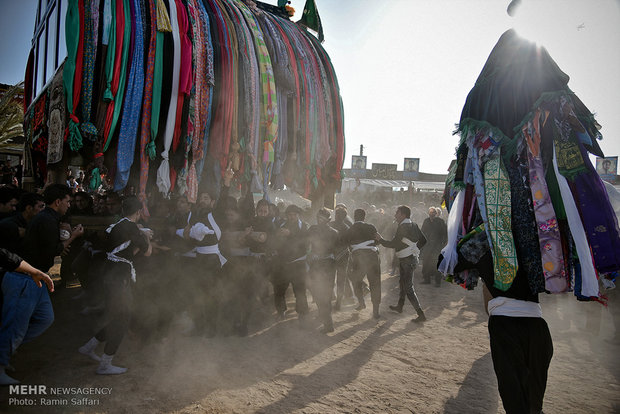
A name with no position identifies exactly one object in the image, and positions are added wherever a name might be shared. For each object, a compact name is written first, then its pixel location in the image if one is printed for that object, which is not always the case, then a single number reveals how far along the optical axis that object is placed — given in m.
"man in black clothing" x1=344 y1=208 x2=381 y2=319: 6.11
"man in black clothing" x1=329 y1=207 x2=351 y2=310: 6.80
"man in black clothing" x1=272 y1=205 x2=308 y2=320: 5.49
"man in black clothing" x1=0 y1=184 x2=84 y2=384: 3.09
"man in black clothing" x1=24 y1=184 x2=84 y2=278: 3.58
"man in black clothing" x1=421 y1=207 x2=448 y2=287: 9.33
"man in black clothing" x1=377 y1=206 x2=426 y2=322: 6.18
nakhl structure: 3.37
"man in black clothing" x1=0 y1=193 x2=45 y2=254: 3.32
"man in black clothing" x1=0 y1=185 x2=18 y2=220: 4.33
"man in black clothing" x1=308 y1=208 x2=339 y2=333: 5.52
